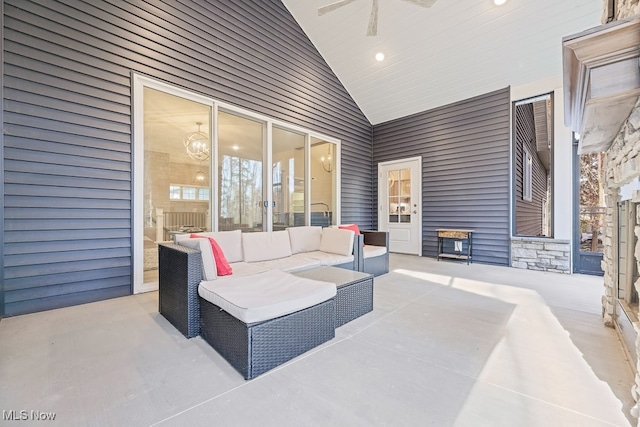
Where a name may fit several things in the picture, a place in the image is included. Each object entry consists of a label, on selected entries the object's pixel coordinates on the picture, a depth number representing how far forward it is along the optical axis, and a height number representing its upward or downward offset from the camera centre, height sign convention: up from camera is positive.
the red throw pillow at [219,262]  2.47 -0.47
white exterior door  5.98 +0.24
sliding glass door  3.26 +0.65
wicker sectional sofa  1.58 -0.65
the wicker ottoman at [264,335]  1.54 -0.80
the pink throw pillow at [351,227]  4.35 -0.25
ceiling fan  3.00 +2.46
